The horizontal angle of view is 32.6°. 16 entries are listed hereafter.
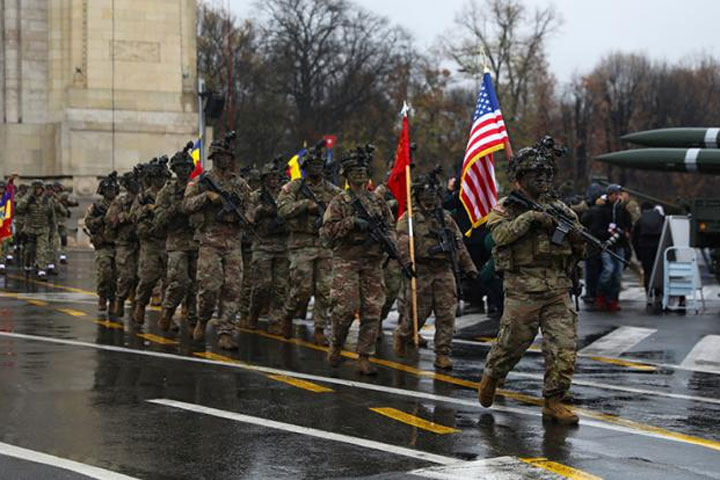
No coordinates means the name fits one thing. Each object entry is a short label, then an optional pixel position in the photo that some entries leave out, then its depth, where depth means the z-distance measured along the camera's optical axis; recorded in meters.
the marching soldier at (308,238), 14.15
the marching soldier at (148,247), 15.68
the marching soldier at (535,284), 9.12
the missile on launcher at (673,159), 23.73
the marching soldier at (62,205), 25.96
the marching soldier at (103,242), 17.47
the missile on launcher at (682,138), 24.53
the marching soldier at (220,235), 13.47
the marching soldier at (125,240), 16.72
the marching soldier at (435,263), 12.26
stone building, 38.56
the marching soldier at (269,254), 15.16
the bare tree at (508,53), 68.38
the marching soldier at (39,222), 23.97
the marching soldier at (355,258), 11.74
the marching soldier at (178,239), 14.56
